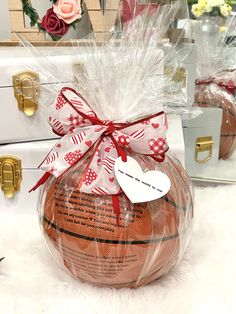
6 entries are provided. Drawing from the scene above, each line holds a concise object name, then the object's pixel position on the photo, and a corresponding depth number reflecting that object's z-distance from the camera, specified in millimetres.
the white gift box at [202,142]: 1074
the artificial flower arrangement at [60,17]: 958
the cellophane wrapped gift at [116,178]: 588
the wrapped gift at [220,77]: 1069
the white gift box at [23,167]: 841
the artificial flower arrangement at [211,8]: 1066
